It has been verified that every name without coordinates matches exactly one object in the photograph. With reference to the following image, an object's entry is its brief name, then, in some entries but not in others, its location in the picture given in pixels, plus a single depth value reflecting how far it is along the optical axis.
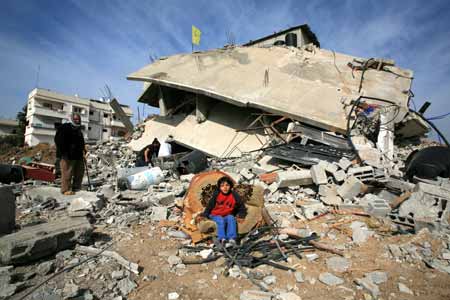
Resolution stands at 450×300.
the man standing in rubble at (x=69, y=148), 5.21
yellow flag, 13.68
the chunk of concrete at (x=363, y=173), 5.42
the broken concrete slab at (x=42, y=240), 2.66
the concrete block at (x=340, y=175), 5.35
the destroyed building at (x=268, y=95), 7.70
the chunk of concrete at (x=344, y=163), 5.68
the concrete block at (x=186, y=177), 6.96
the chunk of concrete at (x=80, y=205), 4.58
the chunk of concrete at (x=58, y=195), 4.90
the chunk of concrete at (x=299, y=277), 2.68
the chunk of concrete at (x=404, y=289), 2.42
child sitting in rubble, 3.80
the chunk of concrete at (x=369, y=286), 2.42
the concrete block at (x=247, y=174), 6.30
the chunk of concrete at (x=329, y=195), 4.91
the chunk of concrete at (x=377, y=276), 2.62
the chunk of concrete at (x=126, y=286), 2.46
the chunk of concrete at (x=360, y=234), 3.52
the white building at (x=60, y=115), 35.44
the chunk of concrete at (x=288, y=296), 2.39
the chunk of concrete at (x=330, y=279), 2.61
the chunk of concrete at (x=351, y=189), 4.92
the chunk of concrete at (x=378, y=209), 4.23
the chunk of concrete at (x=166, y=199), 5.16
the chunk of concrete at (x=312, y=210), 4.46
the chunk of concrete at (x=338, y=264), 2.88
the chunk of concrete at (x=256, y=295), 2.38
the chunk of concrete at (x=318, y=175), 5.34
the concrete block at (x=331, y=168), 5.55
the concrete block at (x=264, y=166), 6.53
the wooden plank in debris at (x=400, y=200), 4.43
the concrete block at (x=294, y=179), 5.51
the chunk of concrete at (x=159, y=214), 4.51
